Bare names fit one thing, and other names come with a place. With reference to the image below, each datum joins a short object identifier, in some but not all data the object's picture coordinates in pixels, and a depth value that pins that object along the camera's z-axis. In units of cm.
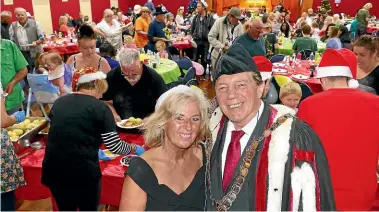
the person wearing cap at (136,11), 1233
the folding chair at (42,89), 520
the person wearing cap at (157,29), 761
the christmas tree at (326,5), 1532
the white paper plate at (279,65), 621
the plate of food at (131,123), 330
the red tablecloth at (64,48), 855
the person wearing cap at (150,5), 1496
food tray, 300
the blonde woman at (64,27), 996
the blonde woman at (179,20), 1309
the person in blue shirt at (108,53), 518
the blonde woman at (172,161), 173
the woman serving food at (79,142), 234
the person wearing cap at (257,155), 150
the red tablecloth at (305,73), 527
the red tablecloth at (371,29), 1206
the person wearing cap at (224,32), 680
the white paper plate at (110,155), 289
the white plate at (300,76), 544
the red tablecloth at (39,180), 267
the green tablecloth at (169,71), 572
